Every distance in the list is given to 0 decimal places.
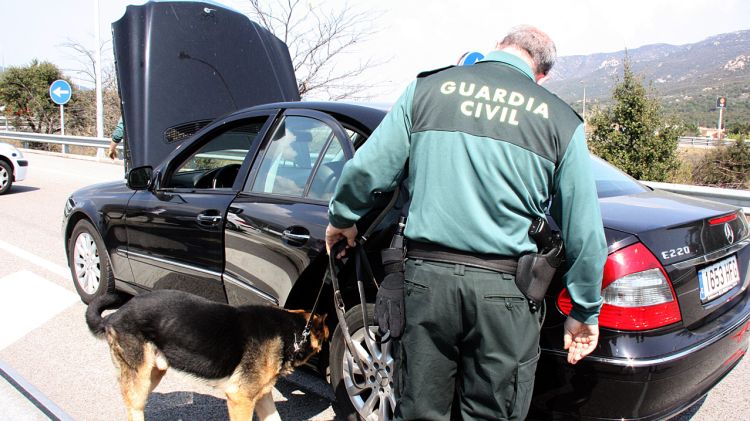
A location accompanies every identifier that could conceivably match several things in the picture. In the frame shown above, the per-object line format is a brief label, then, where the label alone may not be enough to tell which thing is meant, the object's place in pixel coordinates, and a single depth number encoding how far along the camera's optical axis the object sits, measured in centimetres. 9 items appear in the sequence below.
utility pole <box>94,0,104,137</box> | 1905
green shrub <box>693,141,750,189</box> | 1405
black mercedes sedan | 229
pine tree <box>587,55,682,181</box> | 1191
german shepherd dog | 280
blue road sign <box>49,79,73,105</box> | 1972
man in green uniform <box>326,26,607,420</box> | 193
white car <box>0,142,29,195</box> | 1183
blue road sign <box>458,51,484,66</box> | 496
